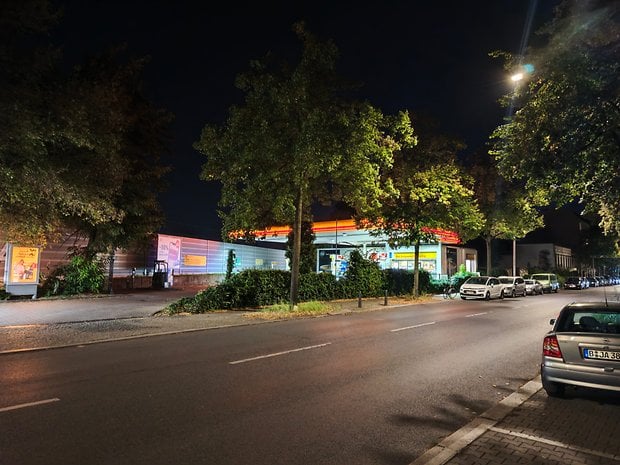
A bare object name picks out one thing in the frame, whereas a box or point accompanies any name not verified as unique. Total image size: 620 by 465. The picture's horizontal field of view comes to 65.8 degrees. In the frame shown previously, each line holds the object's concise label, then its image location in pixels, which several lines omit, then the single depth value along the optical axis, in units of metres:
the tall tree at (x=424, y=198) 26.78
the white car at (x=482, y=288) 30.86
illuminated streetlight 11.02
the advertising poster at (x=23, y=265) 23.12
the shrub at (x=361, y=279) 27.77
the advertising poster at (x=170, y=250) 38.28
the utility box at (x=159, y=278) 35.19
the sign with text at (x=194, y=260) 41.47
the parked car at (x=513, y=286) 33.72
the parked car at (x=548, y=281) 44.25
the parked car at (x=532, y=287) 38.20
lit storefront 41.94
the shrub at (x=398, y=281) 31.08
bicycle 32.25
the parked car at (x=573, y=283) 52.28
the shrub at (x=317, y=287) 24.42
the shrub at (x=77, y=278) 26.72
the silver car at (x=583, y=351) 6.62
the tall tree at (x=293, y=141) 17.91
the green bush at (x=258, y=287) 21.12
